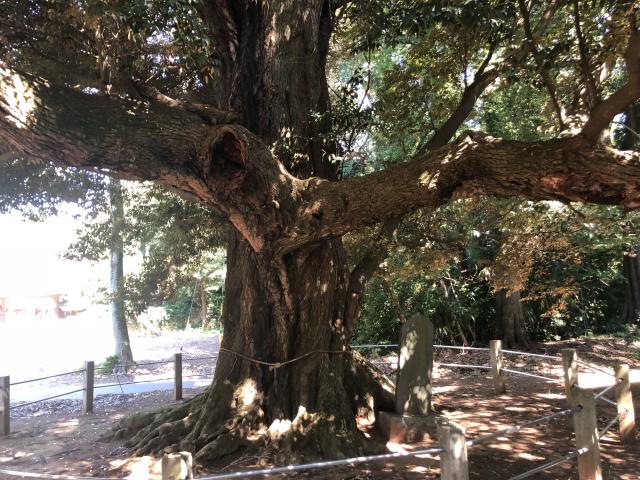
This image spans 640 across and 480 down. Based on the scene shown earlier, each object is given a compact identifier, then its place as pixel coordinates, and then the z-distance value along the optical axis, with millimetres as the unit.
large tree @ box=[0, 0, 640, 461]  5129
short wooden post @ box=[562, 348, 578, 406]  7633
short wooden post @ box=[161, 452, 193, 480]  3014
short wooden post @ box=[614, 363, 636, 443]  6477
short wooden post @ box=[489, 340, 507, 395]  9484
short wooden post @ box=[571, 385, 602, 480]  4629
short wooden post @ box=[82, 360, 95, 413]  10609
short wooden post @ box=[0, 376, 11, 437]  9203
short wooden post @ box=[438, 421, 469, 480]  3586
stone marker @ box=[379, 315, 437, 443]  6824
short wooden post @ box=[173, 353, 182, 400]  11242
